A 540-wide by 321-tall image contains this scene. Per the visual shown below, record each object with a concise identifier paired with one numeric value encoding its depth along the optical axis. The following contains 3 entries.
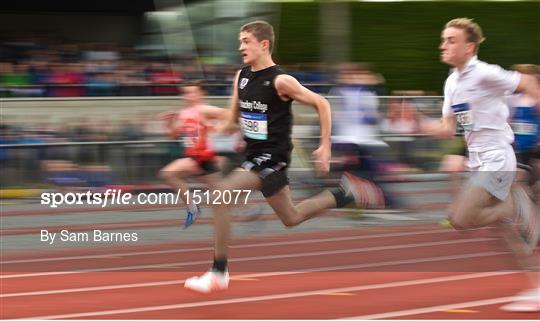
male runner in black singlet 12.95
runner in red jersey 20.70
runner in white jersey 12.29
